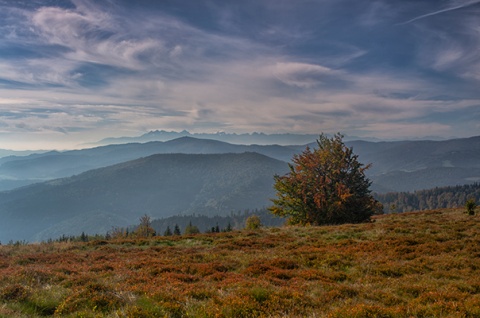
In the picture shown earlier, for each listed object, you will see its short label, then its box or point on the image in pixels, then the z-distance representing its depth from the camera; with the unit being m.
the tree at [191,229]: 101.81
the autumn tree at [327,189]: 36.50
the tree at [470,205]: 31.64
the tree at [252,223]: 76.38
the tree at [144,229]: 95.73
